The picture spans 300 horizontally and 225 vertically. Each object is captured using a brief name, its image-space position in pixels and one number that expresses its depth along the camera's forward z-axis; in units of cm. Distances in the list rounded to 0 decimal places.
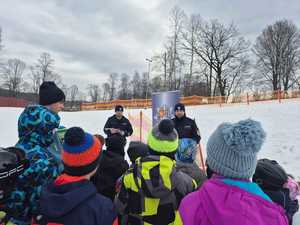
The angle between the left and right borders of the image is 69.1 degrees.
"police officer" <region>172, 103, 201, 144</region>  417
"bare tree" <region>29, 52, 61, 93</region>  4817
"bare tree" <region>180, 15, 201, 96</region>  3333
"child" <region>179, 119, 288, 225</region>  102
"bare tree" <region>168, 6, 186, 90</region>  3213
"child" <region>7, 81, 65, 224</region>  162
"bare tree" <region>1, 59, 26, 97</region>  4918
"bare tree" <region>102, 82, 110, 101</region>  5698
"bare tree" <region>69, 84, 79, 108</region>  6015
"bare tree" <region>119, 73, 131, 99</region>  5320
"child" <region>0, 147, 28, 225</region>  141
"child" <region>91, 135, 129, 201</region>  234
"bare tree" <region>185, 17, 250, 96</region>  3399
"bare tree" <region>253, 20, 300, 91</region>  3347
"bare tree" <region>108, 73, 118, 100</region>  5637
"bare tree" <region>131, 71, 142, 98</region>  5055
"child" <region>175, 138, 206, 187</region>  221
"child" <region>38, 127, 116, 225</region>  134
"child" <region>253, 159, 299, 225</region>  161
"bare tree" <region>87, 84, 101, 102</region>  5834
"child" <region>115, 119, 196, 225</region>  170
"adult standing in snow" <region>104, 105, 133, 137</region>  489
